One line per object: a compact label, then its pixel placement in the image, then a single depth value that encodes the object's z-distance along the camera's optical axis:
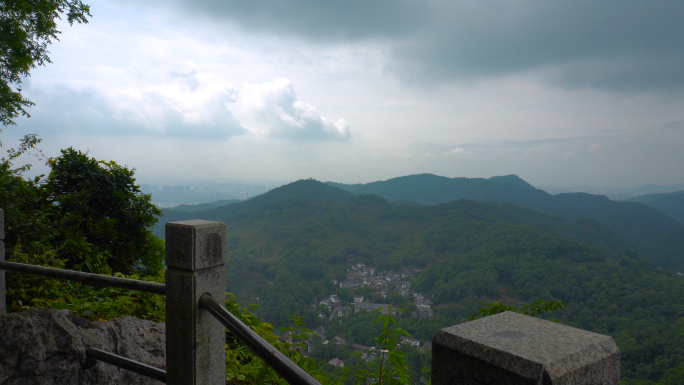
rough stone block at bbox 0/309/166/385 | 2.35
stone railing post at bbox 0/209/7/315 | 2.95
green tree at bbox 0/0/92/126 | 6.89
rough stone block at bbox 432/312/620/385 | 0.80
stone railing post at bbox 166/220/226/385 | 1.73
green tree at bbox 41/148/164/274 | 5.71
